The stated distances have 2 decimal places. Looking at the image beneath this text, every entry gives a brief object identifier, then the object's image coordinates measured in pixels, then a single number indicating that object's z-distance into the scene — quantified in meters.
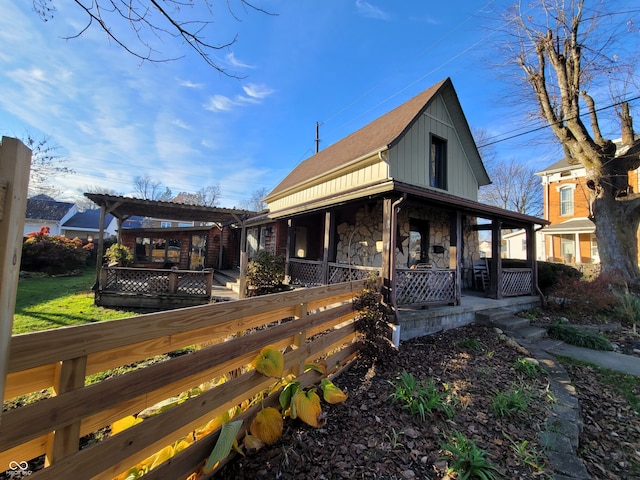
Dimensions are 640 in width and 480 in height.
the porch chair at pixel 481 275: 10.46
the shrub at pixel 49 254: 15.57
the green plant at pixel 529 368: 4.20
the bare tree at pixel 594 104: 9.48
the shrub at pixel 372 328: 4.11
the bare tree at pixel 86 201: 46.84
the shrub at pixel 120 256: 11.13
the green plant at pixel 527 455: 2.39
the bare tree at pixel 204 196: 45.75
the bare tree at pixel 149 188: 50.94
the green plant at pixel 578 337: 5.79
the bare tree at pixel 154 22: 2.44
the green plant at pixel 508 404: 3.14
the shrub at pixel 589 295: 7.75
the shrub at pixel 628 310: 7.33
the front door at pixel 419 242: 9.09
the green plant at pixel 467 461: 2.22
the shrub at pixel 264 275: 9.08
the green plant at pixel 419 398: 2.97
